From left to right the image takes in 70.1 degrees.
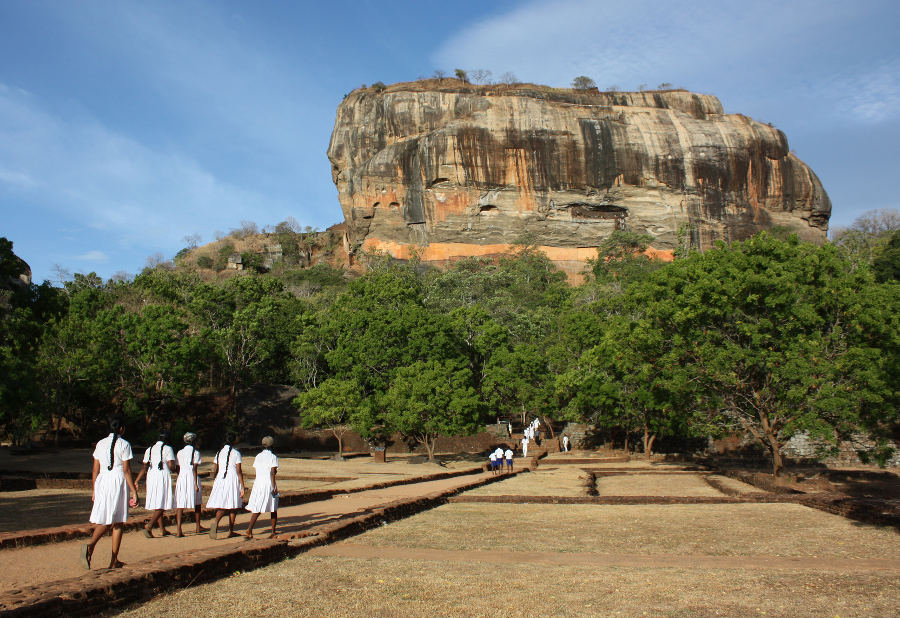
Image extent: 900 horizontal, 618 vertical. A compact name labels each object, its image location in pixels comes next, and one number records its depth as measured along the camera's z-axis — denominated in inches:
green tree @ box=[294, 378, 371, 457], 1006.4
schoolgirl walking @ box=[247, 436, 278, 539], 315.3
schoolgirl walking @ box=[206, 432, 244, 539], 314.8
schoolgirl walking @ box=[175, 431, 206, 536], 328.2
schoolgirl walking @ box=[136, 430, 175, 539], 312.8
